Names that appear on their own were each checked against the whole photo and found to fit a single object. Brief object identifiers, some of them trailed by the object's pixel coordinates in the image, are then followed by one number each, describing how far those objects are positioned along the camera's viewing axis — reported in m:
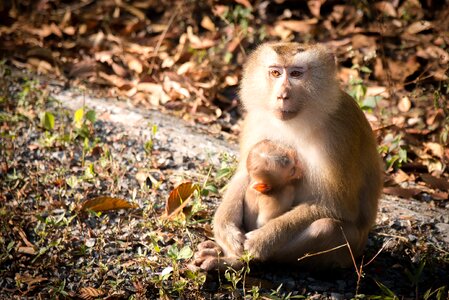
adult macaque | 8.23
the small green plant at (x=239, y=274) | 7.61
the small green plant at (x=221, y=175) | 10.05
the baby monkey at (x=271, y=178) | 8.34
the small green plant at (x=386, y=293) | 7.60
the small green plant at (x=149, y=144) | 11.37
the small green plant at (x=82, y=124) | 11.60
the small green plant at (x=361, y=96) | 12.70
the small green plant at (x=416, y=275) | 8.15
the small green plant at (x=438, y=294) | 7.68
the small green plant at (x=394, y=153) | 11.95
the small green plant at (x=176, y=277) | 7.82
